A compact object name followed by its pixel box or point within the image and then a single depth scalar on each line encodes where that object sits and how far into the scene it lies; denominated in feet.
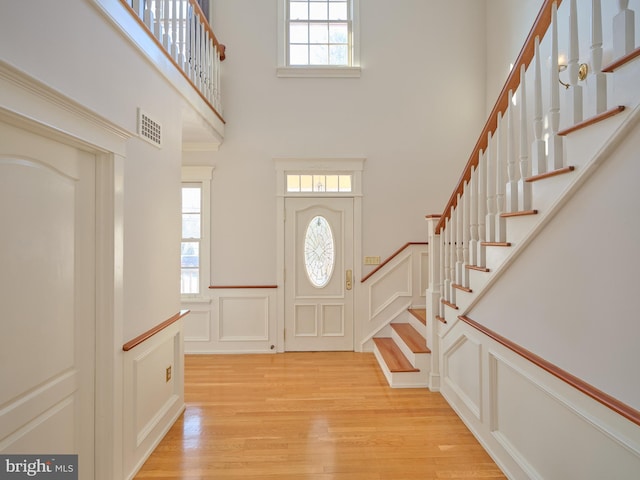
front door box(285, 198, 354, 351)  15.35
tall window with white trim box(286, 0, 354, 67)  15.64
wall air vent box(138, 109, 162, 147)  7.57
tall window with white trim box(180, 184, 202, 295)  15.21
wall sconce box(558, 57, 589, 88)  9.96
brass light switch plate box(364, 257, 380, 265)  15.46
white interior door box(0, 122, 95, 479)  4.84
